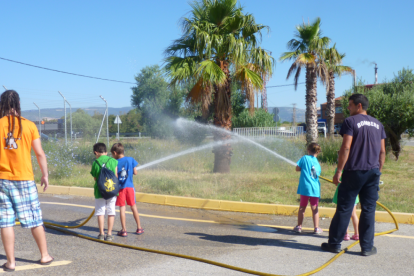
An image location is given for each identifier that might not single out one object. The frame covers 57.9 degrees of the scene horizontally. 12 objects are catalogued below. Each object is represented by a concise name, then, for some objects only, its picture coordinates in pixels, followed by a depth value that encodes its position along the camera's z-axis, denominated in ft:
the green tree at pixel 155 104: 100.96
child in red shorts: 17.48
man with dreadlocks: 12.09
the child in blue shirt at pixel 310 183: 17.80
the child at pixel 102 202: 16.51
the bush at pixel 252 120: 99.14
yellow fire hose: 12.58
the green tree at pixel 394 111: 45.88
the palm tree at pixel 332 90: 67.87
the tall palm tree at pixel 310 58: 50.85
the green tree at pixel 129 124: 194.08
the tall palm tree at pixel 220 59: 35.65
